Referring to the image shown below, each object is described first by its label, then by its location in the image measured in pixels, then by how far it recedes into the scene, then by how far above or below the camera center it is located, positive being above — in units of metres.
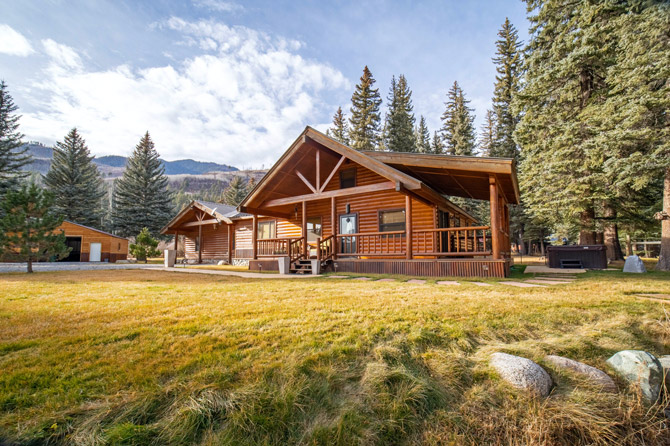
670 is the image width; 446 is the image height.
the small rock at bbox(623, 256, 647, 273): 9.18 -0.75
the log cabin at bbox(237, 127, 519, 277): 8.89 +1.67
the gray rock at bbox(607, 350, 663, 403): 2.54 -1.15
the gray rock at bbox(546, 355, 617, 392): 2.52 -1.13
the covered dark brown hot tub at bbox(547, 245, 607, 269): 11.45 -0.56
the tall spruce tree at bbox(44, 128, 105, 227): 29.00 +6.52
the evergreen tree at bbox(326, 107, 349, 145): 38.78 +15.80
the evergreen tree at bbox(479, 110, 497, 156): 37.43 +14.91
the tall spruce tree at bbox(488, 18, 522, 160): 26.62 +14.62
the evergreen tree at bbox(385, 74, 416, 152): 31.73 +14.04
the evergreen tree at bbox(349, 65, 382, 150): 31.98 +14.52
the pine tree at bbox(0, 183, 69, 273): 10.34 +0.74
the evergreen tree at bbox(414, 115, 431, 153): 41.78 +16.62
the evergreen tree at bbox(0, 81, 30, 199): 24.69 +9.39
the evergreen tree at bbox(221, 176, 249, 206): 45.62 +8.44
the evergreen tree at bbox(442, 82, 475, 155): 31.61 +13.76
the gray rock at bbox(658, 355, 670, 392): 2.70 -1.21
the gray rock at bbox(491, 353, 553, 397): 2.37 -1.09
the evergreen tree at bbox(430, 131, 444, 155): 40.17 +14.29
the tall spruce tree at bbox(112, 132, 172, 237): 30.78 +5.39
